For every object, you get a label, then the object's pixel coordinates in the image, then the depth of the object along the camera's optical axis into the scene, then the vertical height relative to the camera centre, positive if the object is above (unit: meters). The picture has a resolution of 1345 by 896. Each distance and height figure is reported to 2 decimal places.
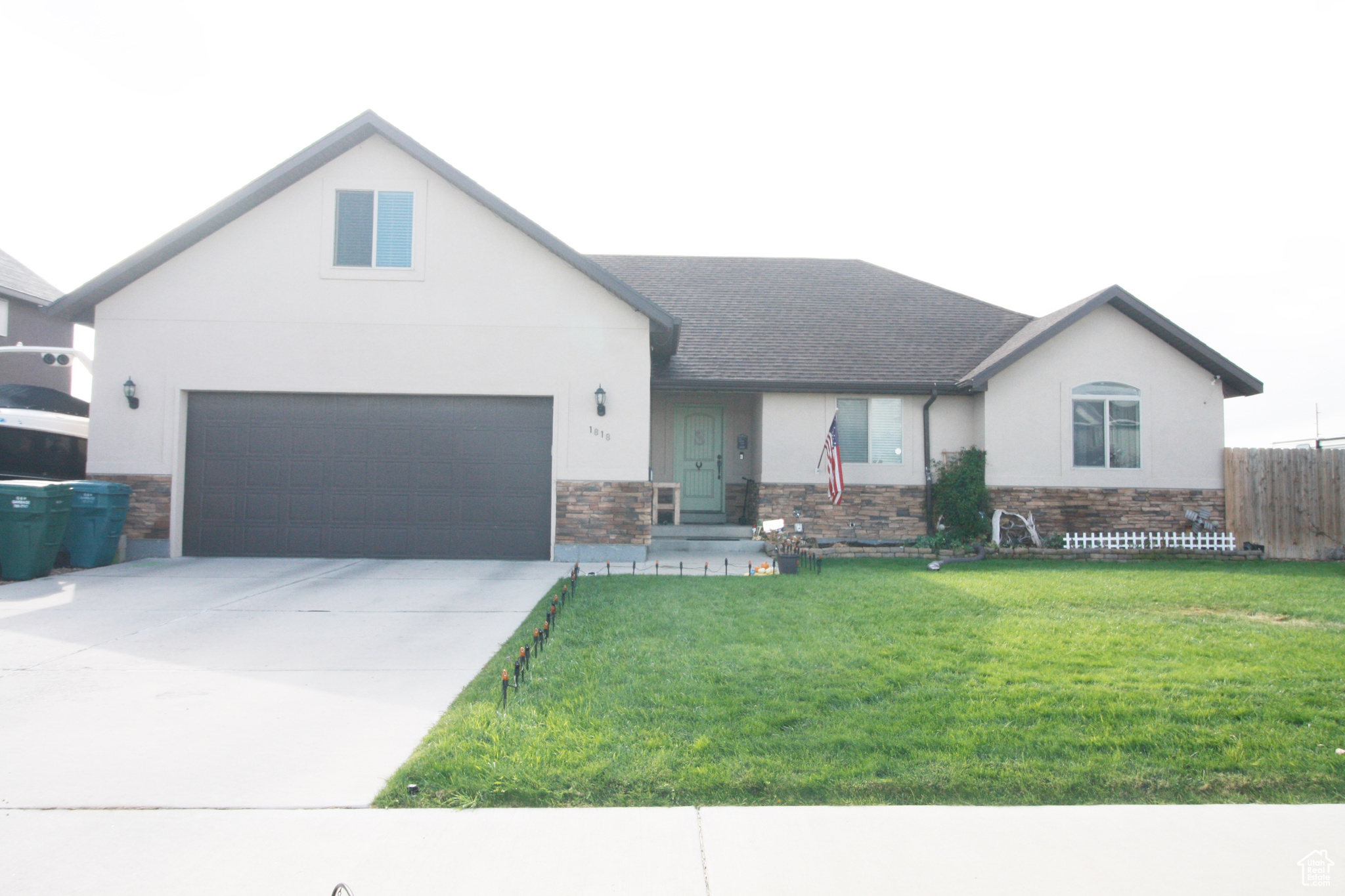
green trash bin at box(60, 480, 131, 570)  10.52 -0.58
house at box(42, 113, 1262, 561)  11.77 +1.65
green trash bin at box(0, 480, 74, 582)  9.42 -0.57
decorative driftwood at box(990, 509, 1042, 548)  13.35 -0.71
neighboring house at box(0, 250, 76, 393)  16.92 +3.61
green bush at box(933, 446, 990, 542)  13.91 -0.21
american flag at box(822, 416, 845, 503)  12.61 +0.28
